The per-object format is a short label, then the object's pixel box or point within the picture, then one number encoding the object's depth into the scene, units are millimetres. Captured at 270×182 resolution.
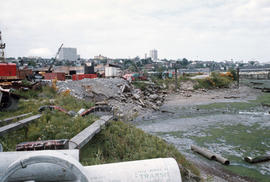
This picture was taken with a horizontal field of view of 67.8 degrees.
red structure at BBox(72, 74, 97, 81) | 27414
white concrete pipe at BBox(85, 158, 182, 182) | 2557
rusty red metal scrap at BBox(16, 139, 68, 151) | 4156
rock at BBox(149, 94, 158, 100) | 26938
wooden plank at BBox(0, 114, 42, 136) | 6035
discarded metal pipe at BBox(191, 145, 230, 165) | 8764
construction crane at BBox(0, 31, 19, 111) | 9625
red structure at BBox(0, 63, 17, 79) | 15352
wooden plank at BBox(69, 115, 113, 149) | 4943
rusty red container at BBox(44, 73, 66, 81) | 25525
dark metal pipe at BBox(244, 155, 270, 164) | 8852
